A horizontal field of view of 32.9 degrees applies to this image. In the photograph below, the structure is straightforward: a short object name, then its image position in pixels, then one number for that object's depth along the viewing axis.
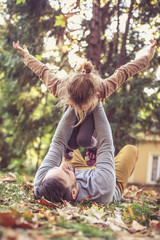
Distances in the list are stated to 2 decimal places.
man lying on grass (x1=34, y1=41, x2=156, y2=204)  2.65
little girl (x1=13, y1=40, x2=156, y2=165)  2.89
